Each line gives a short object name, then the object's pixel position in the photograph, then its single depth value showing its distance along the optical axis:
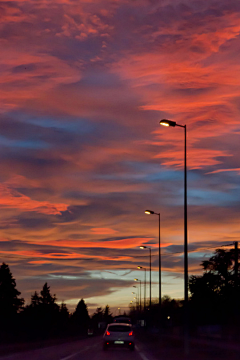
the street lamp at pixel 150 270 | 87.80
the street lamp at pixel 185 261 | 27.16
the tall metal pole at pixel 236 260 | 48.91
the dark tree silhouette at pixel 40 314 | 63.69
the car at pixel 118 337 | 33.25
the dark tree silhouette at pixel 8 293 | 121.62
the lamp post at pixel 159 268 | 58.17
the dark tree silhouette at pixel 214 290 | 87.46
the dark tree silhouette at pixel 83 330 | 126.36
